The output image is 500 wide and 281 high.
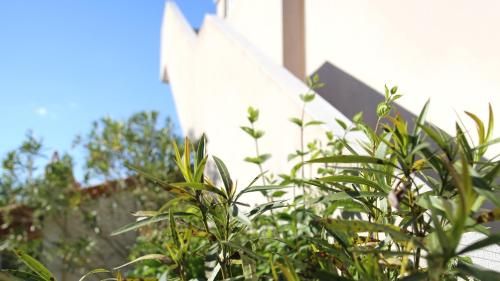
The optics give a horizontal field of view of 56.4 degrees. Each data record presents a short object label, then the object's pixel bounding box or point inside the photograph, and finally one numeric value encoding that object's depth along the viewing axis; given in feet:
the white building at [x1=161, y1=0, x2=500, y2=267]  8.22
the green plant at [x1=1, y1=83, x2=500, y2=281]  2.69
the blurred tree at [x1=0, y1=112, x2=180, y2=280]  19.35
